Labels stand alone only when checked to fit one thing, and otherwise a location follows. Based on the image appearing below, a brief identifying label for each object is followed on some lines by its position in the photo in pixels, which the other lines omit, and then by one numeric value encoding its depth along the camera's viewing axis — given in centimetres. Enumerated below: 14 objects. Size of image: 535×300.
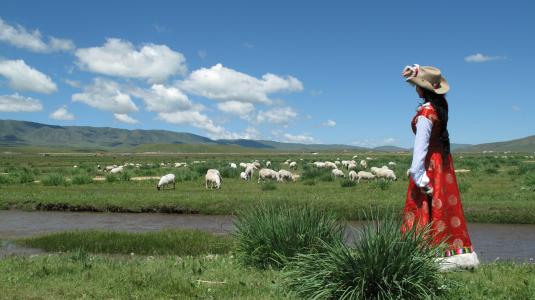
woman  654
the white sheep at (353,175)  3162
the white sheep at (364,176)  3131
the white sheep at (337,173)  3402
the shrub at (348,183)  2670
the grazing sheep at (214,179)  2747
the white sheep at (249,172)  3466
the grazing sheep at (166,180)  2717
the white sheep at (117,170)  3993
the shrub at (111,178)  3158
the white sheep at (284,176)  3164
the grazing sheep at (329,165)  4257
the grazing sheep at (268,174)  3139
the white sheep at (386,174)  3136
